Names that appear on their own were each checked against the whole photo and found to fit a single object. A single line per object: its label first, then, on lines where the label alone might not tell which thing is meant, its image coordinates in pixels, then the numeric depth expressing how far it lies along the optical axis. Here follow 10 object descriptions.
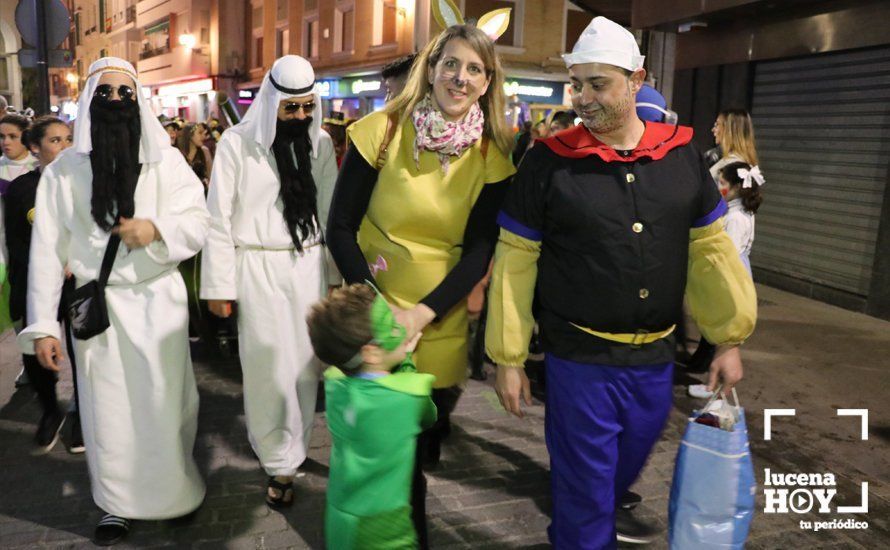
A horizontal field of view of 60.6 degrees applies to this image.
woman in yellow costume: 3.17
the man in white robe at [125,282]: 3.27
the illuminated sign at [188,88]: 33.69
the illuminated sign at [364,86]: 23.05
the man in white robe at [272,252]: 3.70
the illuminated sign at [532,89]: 21.33
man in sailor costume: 2.66
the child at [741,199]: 5.86
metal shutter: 8.72
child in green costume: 2.59
